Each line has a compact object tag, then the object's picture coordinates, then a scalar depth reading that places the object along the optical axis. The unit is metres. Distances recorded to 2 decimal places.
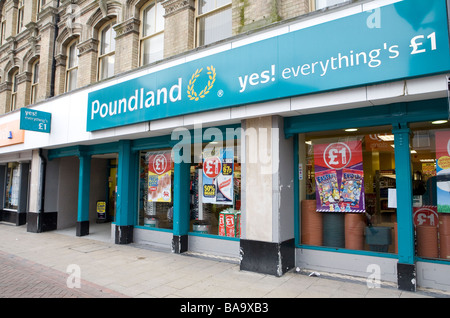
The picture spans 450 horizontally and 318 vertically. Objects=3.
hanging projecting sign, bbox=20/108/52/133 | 10.84
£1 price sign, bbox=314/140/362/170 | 6.31
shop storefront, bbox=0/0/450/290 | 5.00
